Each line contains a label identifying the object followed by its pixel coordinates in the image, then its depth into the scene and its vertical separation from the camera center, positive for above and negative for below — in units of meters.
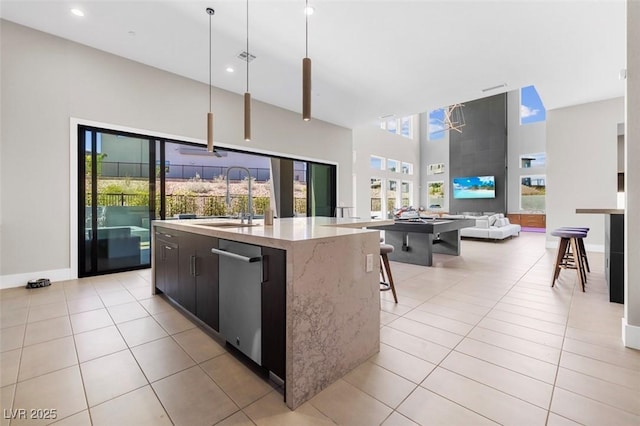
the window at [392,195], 11.46 +0.72
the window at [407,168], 12.54 +2.02
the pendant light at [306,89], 2.22 +1.00
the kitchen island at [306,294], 1.48 -0.50
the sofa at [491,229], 7.72 -0.48
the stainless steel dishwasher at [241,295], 1.67 -0.54
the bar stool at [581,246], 3.81 -0.47
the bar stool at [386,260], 2.97 -0.53
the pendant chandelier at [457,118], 12.15 +4.19
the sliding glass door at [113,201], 4.04 +0.18
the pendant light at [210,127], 3.15 +0.99
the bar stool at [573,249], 3.51 -0.48
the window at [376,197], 10.50 +0.59
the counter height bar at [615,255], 2.92 -0.45
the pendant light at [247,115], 2.84 +1.01
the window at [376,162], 10.42 +1.91
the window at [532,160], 10.67 +2.02
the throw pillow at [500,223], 8.30 -0.32
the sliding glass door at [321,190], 7.55 +0.63
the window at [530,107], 10.70 +4.08
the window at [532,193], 10.68 +0.76
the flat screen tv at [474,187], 11.38 +1.07
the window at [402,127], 11.52 +3.74
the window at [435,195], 13.17 +0.85
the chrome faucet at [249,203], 2.45 +0.08
